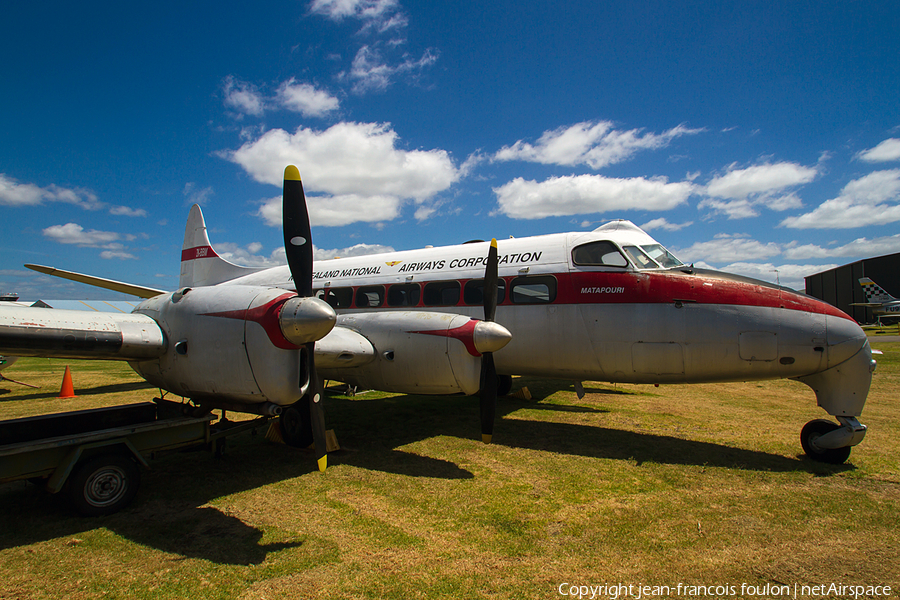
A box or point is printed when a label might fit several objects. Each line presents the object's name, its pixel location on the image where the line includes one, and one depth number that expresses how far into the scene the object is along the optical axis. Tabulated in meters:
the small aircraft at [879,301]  43.47
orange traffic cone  11.42
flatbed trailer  4.36
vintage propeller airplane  5.02
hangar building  52.12
